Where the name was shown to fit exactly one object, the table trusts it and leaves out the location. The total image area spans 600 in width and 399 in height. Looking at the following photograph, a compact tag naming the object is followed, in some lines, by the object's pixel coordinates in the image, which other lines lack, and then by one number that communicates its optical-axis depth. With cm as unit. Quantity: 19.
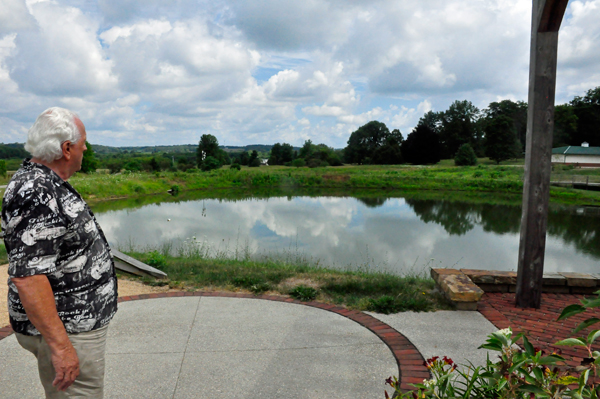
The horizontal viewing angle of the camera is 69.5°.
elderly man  161
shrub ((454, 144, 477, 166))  4928
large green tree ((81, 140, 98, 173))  3981
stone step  423
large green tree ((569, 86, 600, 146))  5778
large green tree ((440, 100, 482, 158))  6162
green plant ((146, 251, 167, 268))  620
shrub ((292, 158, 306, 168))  5608
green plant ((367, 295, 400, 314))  422
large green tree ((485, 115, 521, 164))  5047
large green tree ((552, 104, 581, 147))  5697
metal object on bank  559
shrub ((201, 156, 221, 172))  4634
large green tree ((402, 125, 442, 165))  5744
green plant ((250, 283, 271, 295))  496
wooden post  405
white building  5078
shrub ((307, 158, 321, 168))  5506
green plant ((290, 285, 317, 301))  467
